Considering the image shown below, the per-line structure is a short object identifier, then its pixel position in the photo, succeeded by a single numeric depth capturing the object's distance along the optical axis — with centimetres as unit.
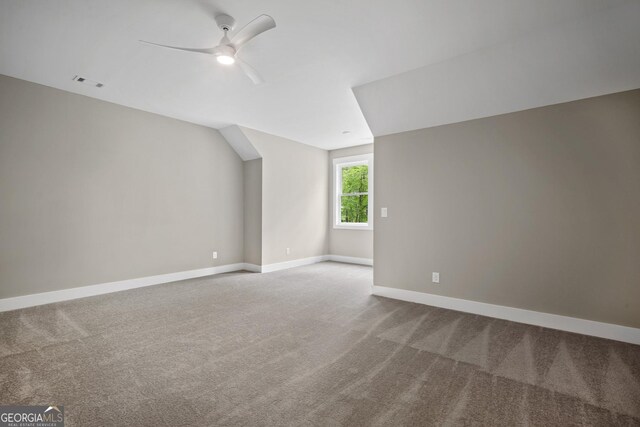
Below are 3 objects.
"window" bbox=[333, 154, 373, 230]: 677
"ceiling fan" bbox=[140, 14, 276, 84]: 226
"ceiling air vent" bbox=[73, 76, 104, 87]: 356
